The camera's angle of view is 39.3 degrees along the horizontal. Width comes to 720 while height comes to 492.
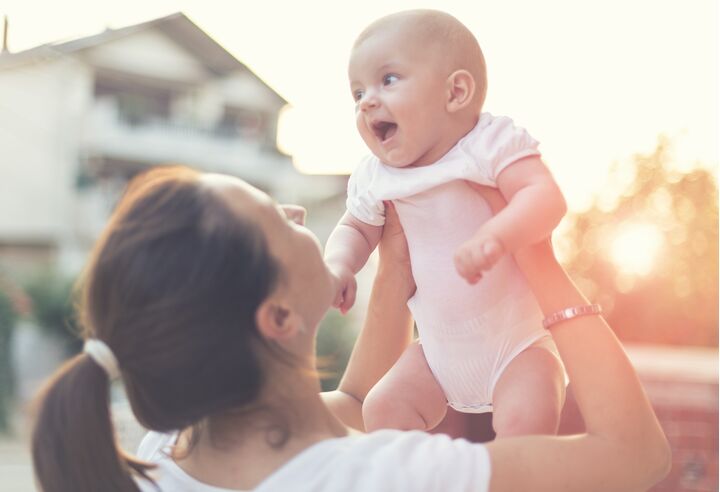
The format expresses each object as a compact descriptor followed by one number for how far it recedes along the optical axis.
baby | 0.98
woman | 0.85
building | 14.62
